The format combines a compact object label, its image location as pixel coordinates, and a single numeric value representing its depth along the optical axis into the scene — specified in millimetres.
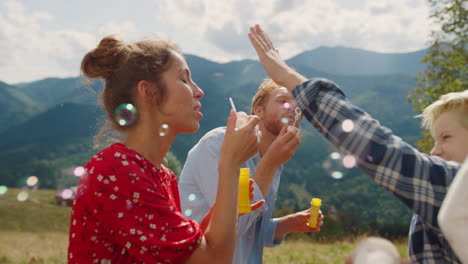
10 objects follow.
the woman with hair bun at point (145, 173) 1630
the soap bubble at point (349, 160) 1361
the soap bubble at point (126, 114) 2180
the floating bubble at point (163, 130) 2191
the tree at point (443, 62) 14453
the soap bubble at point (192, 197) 2925
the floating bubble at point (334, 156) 2734
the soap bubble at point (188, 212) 2913
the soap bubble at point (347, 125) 1328
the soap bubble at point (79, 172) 1782
